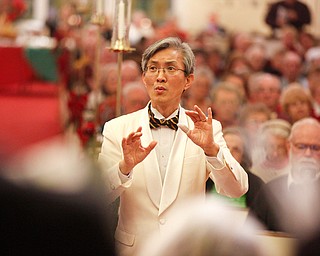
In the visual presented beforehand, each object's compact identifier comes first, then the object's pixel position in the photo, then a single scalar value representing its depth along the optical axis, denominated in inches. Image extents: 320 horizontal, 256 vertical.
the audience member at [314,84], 432.7
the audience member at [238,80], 447.1
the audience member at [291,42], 616.9
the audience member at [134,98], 336.6
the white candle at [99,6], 308.0
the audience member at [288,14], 699.4
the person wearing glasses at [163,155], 166.9
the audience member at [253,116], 333.5
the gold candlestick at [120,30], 232.4
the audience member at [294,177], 226.6
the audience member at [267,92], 419.7
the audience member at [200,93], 396.4
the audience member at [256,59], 552.9
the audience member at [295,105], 368.6
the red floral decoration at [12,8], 758.8
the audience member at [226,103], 352.8
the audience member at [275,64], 552.4
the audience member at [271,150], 270.7
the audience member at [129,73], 412.8
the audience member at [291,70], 528.0
